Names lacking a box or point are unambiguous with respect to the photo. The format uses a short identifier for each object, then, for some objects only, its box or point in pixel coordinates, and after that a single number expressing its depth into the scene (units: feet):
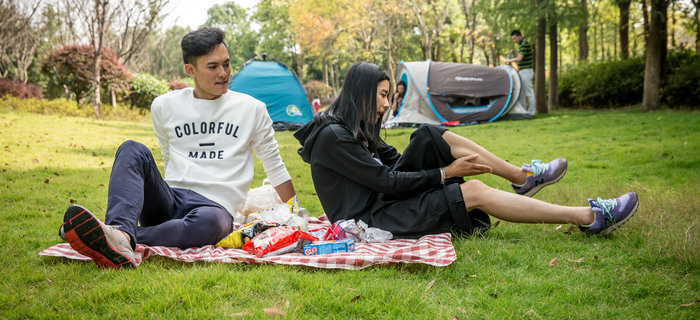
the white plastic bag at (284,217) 10.14
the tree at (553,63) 36.86
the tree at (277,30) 111.14
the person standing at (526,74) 37.73
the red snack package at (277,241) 8.72
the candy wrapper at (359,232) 9.25
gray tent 37.52
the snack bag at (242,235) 9.27
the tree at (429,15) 62.65
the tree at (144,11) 44.93
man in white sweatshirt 8.44
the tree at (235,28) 157.48
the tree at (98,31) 38.73
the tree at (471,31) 63.93
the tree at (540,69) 39.09
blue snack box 8.55
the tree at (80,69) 42.21
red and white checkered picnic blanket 7.86
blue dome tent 38.88
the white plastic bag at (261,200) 11.85
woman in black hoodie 8.75
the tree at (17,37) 53.98
